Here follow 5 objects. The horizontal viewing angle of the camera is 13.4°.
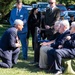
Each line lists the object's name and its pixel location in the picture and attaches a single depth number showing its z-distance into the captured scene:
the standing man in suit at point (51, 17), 9.61
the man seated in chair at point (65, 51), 8.27
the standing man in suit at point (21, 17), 10.08
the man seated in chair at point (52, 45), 8.45
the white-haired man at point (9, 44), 8.85
